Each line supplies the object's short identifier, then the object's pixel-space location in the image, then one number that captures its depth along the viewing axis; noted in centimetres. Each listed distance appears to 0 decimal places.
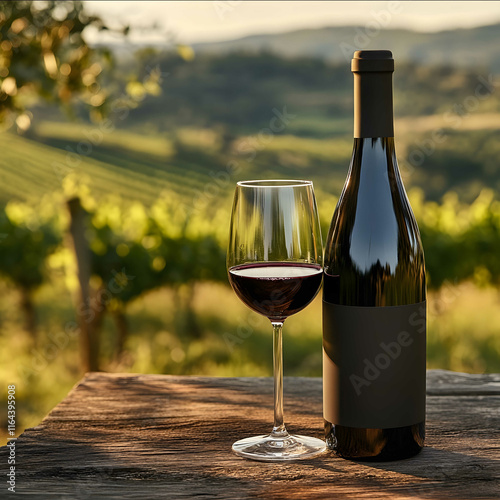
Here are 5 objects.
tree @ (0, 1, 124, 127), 392
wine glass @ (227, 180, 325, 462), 125
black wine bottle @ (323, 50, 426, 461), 122
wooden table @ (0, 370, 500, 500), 115
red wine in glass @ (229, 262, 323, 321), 125
